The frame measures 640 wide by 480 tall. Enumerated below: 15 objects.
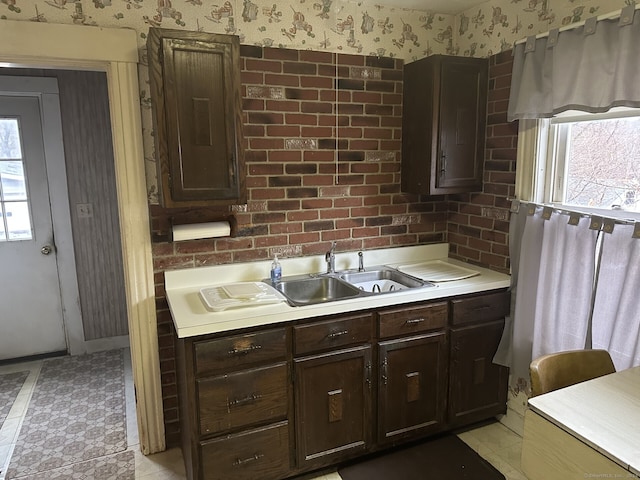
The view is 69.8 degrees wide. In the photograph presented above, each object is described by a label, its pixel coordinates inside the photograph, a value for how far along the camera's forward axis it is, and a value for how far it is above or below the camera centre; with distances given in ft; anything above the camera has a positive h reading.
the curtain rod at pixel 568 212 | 6.23 -0.79
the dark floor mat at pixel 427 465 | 7.30 -4.94
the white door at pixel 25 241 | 10.62 -1.83
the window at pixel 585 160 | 6.48 -0.02
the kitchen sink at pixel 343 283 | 8.04 -2.19
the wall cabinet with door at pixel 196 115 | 6.37 +0.67
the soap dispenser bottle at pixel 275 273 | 8.06 -1.94
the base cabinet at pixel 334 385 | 6.36 -3.44
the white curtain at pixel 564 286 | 6.86 -1.97
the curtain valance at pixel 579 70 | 5.91 +1.26
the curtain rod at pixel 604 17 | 5.90 +1.88
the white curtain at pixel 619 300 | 6.17 -1.95
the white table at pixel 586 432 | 3.98 -2.47
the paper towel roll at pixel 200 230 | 7.28 -1.09
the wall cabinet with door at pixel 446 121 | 7.99 +0.68
